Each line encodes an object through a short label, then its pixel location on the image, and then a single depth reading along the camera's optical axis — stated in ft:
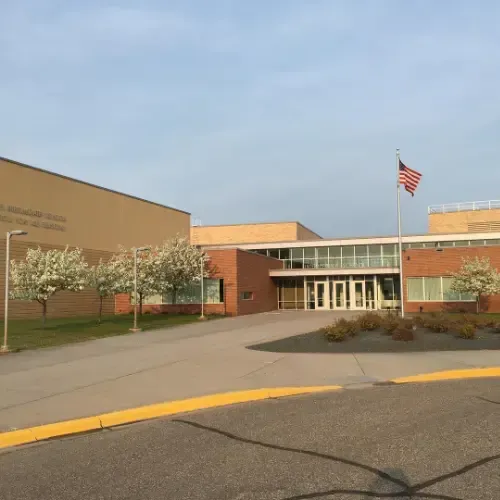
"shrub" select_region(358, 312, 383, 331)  60.13
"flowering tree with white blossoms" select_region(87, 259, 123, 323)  83.66
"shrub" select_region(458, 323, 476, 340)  53.42
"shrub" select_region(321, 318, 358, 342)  53.29
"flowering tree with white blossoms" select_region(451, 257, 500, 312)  96.89
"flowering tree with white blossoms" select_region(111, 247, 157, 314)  87.35
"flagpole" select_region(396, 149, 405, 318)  87.48
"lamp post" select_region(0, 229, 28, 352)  50.73
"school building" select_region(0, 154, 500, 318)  100.78
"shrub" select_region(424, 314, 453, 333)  57.31
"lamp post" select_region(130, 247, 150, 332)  73.81
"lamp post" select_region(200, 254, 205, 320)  101.07
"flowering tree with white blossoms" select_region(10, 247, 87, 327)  69.51
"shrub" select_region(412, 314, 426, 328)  62.23
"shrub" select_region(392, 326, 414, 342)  52.60
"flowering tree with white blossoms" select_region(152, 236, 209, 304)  100.15
